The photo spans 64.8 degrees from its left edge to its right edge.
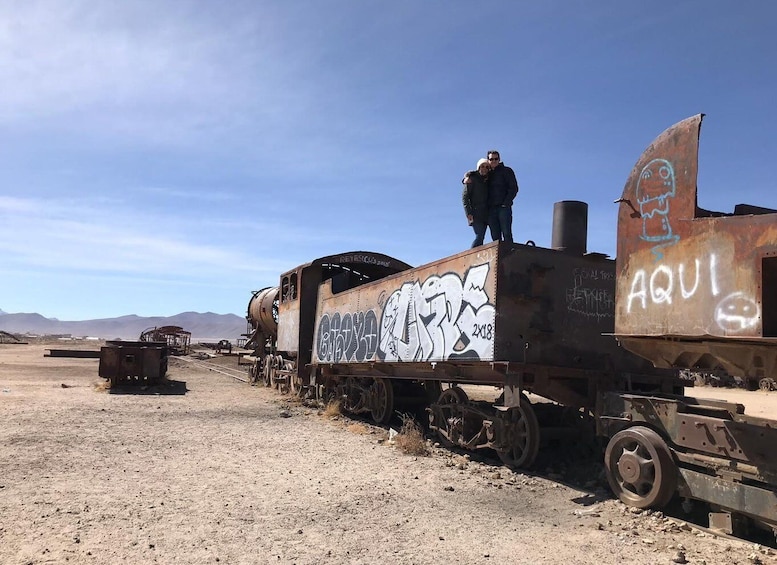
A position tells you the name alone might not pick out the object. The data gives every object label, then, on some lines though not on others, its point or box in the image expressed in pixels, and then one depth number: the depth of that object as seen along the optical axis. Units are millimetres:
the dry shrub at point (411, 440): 8875
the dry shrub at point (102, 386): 17062
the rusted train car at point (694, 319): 4031
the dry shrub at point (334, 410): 12789
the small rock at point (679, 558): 4503
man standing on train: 9094
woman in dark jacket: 9164
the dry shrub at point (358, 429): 10945
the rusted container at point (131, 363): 17328
